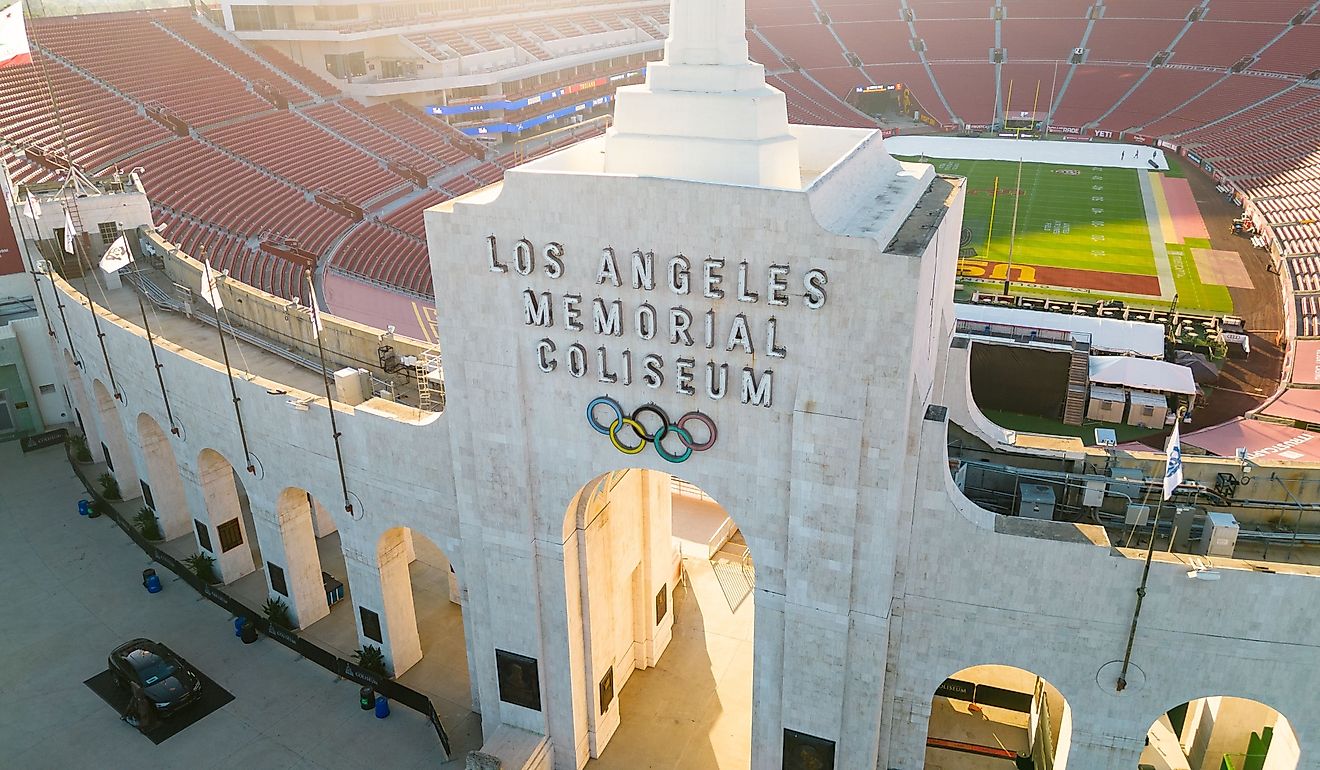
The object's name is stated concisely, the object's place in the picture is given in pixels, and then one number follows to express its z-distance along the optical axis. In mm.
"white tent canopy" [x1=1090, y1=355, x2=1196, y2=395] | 36875
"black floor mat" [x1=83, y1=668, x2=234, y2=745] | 22328
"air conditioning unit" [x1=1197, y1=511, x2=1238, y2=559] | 15406
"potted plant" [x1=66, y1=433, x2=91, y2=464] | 34875
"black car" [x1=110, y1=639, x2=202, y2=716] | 22359
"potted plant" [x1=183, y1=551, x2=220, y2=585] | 27250
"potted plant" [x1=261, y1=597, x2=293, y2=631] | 25281
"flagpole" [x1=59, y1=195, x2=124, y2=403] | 27422
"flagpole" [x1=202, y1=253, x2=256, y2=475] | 21750
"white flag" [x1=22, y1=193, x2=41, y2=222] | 32544
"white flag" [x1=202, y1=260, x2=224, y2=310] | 21578
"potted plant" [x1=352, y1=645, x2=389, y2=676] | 23438
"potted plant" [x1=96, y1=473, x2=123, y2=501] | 32344
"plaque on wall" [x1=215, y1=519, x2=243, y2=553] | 27141
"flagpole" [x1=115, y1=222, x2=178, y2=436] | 24469
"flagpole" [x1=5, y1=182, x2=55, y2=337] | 33250
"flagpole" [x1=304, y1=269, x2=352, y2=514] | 20309
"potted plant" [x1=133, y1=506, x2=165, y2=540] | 29844
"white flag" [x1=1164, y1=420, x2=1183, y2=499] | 13719
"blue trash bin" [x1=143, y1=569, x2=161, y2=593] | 27531
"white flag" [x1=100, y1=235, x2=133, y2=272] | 23578
